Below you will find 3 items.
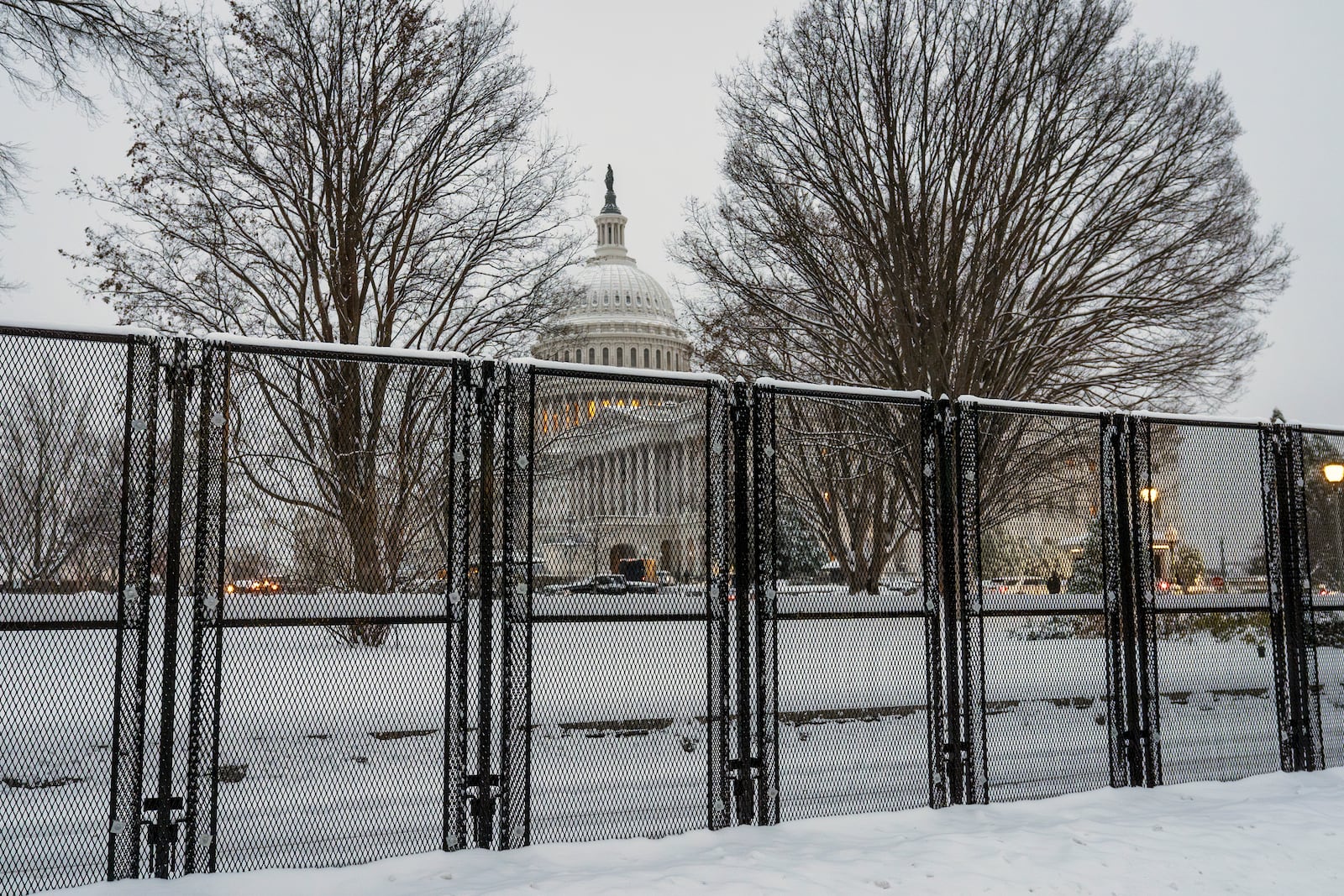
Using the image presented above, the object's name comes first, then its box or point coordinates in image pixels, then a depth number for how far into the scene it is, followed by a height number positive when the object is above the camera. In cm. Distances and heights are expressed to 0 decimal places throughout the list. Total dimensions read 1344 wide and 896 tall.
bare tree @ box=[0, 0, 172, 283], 1340 +648
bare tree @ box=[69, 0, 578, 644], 1839 +658
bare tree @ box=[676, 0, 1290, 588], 1922 +641
